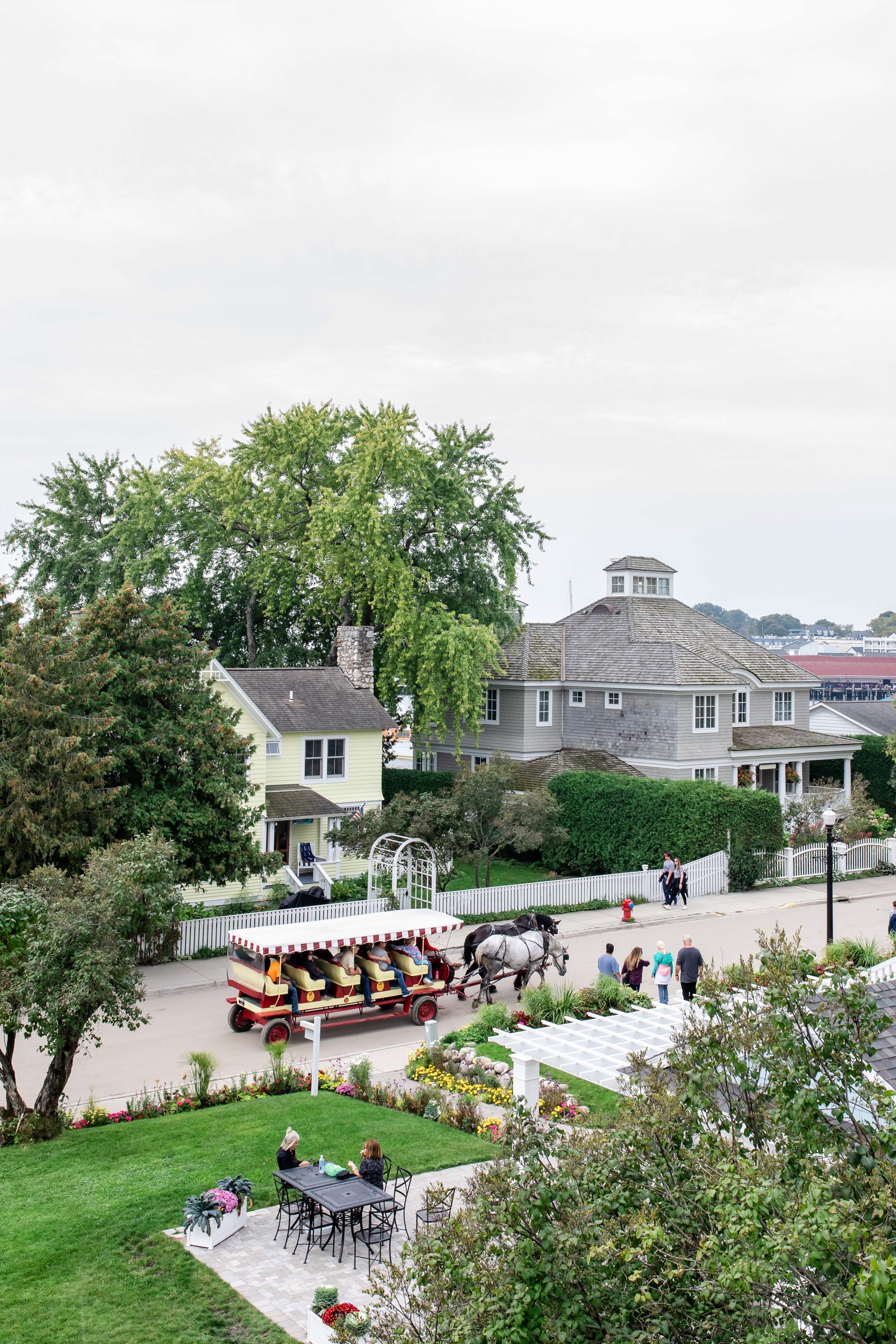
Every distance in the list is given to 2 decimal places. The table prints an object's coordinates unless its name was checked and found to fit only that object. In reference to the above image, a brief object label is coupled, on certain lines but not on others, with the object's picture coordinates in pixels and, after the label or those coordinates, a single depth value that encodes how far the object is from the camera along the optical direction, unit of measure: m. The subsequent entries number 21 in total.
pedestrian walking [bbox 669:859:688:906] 33.50
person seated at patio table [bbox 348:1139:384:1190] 13.11
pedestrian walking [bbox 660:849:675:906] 34.06
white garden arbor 27.81
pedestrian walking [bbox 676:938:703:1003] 21.98
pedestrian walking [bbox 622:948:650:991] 23.05
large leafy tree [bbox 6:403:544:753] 41.38
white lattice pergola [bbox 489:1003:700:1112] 17.09
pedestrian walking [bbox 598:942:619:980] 23.18
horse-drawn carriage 20.97
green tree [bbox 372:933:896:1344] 5.77
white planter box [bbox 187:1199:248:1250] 12.48
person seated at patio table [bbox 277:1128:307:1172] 13.45
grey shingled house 42.94
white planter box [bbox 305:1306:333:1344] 10.13
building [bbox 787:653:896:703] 112.50
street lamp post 26.44
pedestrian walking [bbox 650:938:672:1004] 21.77
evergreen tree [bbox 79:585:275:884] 25.81
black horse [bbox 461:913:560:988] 24.23
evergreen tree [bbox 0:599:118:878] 22.91
